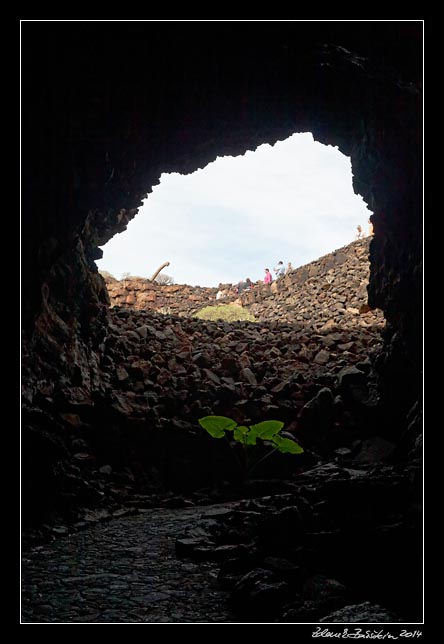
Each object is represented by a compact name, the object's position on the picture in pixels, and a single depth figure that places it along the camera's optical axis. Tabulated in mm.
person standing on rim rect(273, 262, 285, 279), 26000
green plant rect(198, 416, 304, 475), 5410
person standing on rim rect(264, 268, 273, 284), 24905
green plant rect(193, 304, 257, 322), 17266
